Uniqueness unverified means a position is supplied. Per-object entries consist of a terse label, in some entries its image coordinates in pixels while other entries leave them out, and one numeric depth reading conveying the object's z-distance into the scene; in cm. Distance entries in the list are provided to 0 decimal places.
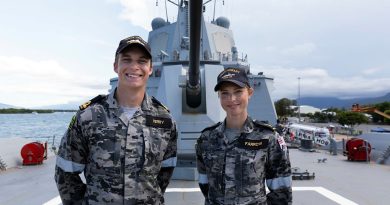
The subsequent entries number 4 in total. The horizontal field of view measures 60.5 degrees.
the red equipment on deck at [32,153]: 697
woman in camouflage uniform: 163
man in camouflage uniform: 148
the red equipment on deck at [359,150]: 746
